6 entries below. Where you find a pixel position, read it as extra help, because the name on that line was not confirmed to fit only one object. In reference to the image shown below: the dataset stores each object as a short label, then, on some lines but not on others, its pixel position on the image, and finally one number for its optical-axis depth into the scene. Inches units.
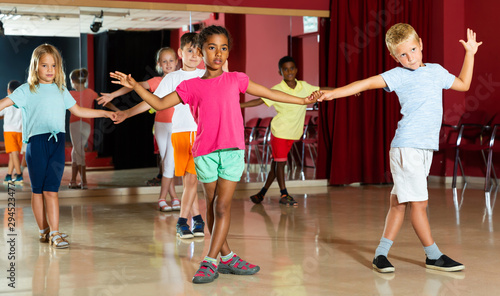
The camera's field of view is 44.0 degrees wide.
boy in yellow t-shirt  211.5
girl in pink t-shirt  111.3
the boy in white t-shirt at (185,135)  156.0
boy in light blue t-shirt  116.6
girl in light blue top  143.8
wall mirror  234.8
